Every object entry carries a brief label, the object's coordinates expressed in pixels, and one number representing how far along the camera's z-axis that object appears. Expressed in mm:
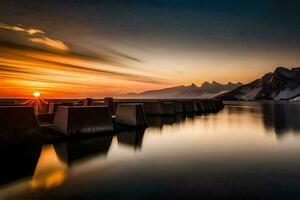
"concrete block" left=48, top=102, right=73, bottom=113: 23345
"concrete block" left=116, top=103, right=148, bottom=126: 21031
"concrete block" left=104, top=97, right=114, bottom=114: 31062
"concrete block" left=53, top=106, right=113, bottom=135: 15266
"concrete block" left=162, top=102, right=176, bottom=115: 37219
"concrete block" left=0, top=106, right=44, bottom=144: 12086
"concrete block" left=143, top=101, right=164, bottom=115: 36625
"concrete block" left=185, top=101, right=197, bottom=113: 49262
